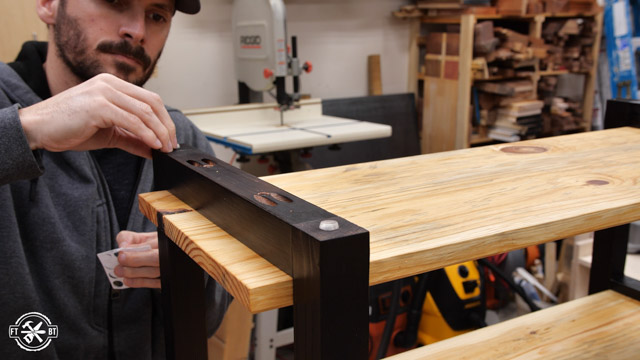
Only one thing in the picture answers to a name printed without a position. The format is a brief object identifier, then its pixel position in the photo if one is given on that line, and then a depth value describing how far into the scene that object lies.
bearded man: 0.98
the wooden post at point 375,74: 3.82
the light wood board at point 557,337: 0.86
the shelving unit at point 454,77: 3.51
